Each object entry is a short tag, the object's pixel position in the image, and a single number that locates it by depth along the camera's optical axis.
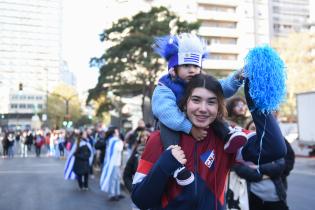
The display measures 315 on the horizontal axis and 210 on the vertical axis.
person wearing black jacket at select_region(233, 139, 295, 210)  4.10
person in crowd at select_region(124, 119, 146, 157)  8.72
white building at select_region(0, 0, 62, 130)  42.11
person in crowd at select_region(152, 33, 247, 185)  2.19
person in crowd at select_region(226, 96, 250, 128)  4.12
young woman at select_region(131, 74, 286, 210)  2.12
